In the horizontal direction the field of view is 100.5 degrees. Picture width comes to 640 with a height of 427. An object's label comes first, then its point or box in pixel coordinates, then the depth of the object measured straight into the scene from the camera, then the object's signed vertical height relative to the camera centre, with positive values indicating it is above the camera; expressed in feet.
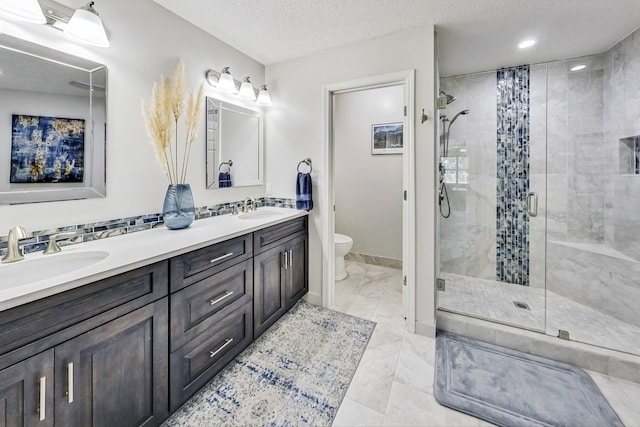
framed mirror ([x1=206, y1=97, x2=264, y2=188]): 7.14 +1.93
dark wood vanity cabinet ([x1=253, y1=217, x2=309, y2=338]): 6.33 -1.59
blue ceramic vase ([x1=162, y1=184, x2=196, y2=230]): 5.61 +0.08
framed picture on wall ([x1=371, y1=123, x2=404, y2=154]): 11.05 +3.08
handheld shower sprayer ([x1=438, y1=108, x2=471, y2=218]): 9.47 +2.08
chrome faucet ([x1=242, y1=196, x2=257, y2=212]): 7.94 +0.17
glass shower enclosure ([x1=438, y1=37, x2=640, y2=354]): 7.02 +0.42
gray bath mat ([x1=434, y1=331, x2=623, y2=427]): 4.50 -3.40
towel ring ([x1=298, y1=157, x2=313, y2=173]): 8.17 +1.50
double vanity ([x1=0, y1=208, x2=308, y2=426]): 2.79 -1.54
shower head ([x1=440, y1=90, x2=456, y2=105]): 9.37 +4.00
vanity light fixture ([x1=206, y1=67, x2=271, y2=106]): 7.00 +3.49
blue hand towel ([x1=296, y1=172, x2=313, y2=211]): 7.93 +0.62
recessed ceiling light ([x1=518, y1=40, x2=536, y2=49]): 7.16 +4.61
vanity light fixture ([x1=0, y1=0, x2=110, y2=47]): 4.11 +3.06
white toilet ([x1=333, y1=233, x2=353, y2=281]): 9.73 -1.48
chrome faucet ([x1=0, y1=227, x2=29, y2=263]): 3.63 -0.47
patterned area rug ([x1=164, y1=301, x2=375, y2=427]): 4.49 -3.35
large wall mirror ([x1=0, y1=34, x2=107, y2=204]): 3.96 +1.41
